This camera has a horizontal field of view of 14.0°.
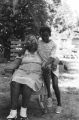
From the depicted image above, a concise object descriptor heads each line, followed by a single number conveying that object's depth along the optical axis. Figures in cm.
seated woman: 467
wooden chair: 527
